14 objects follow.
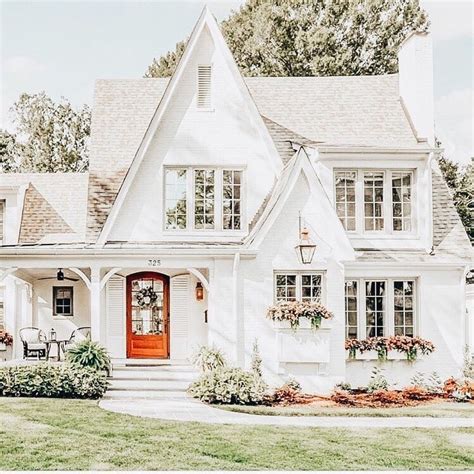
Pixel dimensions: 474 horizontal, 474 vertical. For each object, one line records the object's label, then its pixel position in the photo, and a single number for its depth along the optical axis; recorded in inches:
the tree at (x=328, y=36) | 1385.3
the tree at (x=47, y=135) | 1588.3
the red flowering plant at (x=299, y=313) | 710.5
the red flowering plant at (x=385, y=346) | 745.6
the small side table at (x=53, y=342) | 801.6
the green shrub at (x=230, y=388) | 649.0
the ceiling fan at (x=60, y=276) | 867.4
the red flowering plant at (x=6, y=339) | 893.0
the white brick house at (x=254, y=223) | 729.0
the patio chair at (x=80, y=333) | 895.4
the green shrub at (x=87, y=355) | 671.1
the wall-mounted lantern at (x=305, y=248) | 713.6
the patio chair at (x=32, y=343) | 828.0
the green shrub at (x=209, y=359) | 697.6
